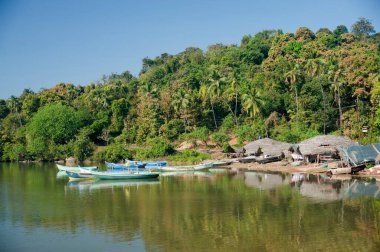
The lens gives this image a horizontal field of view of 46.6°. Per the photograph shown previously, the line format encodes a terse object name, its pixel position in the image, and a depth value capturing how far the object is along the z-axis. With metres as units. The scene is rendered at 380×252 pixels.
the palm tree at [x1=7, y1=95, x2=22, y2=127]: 66.69
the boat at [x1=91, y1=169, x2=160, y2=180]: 33.88
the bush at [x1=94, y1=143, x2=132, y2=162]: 49.41
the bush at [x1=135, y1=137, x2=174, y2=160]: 48.06
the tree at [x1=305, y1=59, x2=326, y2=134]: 51.50
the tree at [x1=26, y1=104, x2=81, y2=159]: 55.56
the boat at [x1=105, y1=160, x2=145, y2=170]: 41.41
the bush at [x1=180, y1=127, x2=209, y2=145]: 49.69
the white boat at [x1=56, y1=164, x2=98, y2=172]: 37.28
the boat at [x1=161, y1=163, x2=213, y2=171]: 40.41
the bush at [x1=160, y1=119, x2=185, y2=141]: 53.28
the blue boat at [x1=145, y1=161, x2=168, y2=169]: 42.66
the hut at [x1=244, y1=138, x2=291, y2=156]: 39.72
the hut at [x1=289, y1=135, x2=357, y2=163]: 34.25
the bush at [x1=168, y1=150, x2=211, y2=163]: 44.56
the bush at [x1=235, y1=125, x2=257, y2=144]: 48.06
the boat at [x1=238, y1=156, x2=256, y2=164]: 41.19
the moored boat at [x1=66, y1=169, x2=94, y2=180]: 35.25
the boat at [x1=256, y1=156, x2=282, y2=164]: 39.62
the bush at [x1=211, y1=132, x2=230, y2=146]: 47.53
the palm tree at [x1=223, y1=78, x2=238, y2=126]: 52.70
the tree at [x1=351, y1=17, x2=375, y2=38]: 82.88
